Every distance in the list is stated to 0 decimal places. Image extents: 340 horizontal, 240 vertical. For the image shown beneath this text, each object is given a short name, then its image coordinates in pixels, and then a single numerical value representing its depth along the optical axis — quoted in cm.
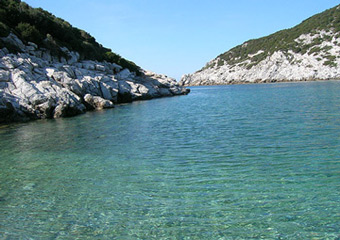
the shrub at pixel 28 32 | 3891
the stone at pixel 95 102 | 3704
